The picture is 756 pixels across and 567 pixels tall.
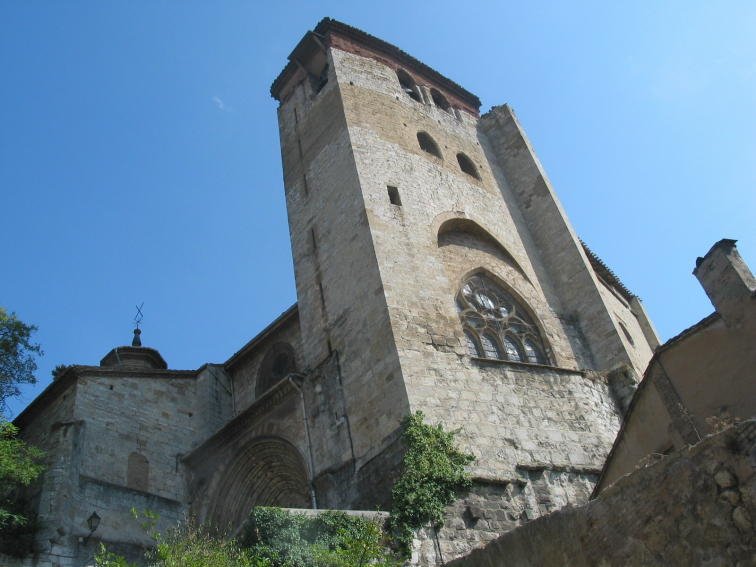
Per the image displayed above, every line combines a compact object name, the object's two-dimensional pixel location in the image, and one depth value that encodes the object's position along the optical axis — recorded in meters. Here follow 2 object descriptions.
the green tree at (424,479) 9.40
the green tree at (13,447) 11.69
